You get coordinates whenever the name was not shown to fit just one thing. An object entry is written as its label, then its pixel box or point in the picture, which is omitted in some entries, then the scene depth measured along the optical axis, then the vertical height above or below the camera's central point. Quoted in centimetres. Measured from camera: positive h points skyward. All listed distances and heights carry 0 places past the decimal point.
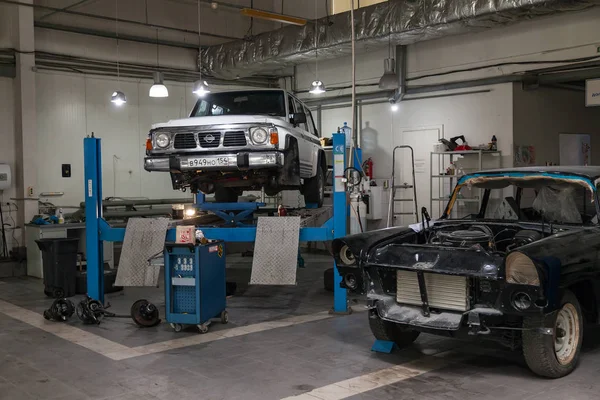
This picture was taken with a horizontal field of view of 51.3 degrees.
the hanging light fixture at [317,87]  1192 +181
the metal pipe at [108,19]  1115 +339
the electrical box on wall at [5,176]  1091 +16
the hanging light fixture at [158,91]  1079 +161
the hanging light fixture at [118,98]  1155 +159
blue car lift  725 -54
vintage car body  443 -71
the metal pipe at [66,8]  1197 +343
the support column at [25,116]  1111 +124
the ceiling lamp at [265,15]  1109 +303
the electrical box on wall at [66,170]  1205 +28
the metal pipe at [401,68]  1260 +228
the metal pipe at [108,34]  1194 +306
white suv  712 +37
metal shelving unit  1110 +7
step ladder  1177 -35
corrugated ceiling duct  915 +259
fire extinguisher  1341 +28
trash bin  887 -118
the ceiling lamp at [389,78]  1142 +189
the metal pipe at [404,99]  1155 +169
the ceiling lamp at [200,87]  1109 +171
